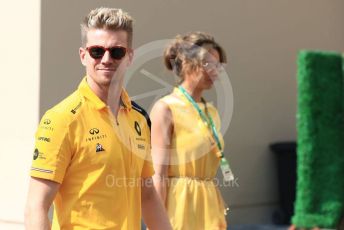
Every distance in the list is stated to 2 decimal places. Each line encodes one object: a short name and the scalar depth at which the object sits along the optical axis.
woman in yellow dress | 8.90
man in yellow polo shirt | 5.73
